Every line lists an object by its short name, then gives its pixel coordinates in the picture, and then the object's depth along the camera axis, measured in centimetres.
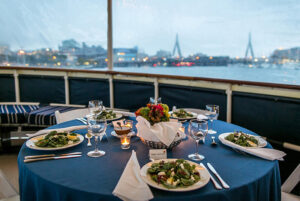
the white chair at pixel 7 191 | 145
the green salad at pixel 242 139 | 142
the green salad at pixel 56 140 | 140
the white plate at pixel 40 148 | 135
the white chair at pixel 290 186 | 148
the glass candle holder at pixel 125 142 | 143
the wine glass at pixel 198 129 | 124
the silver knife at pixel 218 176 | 100
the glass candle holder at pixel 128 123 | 166
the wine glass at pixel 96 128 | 132
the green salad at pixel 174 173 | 97
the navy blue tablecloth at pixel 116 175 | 97
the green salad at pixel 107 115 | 203
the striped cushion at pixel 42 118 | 334
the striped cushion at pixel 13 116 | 338
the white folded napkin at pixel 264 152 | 126
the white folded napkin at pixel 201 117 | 198
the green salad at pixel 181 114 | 203
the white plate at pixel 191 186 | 95
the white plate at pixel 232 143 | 141
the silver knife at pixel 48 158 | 123
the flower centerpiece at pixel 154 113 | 146
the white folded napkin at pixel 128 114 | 216
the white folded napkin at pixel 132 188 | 90
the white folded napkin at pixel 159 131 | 131
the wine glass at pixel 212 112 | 178
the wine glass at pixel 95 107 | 201
